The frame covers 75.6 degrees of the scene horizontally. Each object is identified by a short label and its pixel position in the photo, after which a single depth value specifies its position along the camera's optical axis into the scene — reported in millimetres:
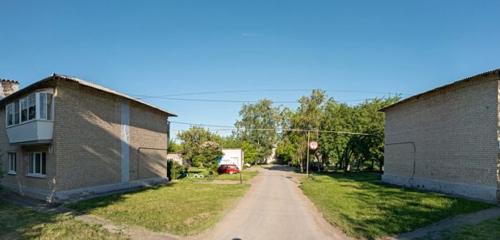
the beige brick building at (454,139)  14922
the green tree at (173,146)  66238
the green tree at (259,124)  79000
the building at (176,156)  51938
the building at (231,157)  43500
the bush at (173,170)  28697
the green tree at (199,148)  37719
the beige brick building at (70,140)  15266
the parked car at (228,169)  38731
